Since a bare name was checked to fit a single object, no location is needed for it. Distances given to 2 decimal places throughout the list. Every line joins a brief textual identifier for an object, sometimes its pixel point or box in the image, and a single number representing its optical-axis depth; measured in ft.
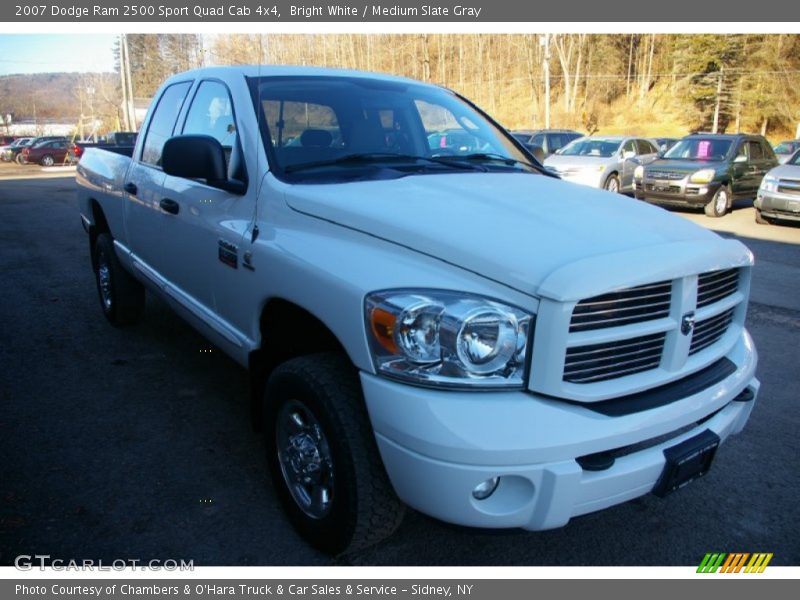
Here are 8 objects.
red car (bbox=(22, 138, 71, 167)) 105.81
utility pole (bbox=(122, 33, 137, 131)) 115.96
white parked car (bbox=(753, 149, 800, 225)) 36.96
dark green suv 42.70
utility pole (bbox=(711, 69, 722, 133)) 142.82
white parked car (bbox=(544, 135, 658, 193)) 45.96
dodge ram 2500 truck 6.10
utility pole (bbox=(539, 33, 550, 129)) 104.32
